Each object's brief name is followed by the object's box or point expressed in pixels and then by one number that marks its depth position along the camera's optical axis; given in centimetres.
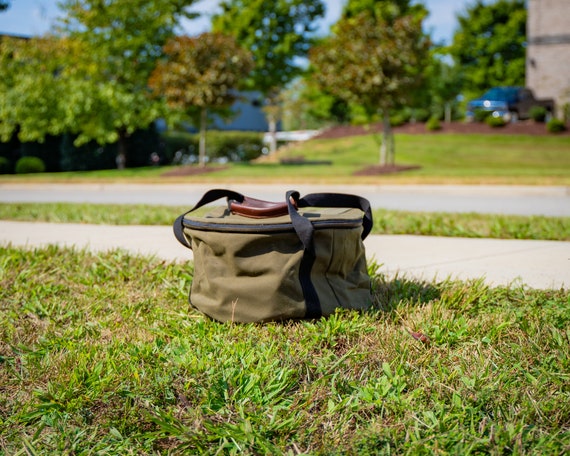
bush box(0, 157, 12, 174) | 2137
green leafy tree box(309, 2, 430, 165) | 1582
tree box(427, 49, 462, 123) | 3176
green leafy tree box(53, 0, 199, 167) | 1962
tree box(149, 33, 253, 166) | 1788
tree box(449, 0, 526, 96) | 3459
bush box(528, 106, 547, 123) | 2550
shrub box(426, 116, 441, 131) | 2547
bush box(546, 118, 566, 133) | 2347
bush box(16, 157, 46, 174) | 2130
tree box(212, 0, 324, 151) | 2478
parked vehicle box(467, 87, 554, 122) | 2689
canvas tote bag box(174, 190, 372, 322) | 273
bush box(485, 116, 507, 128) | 2472
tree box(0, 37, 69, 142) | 1986
